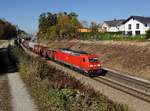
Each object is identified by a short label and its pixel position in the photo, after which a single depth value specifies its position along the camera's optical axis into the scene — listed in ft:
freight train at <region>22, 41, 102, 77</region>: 50.57
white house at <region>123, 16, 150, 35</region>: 135.86
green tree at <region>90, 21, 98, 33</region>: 141.86
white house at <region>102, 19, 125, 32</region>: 177.57
